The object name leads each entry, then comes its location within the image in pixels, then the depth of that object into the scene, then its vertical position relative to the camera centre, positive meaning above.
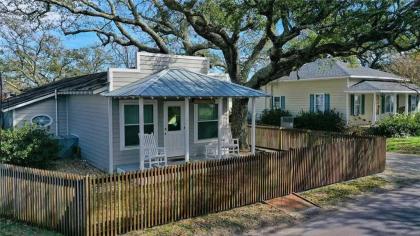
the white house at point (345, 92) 27.95 +1.47
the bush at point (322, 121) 26.55 -0.72
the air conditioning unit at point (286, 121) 26.98 -0.71
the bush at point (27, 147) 12.40 -1.18
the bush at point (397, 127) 24.44 -1.06
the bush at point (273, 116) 29.86 -0.39
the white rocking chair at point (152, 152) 13.14 -1.43
